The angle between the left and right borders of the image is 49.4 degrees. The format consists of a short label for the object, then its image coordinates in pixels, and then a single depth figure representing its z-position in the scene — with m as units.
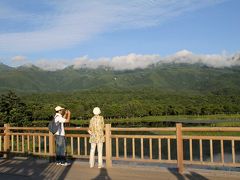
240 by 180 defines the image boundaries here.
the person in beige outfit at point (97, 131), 6.99
